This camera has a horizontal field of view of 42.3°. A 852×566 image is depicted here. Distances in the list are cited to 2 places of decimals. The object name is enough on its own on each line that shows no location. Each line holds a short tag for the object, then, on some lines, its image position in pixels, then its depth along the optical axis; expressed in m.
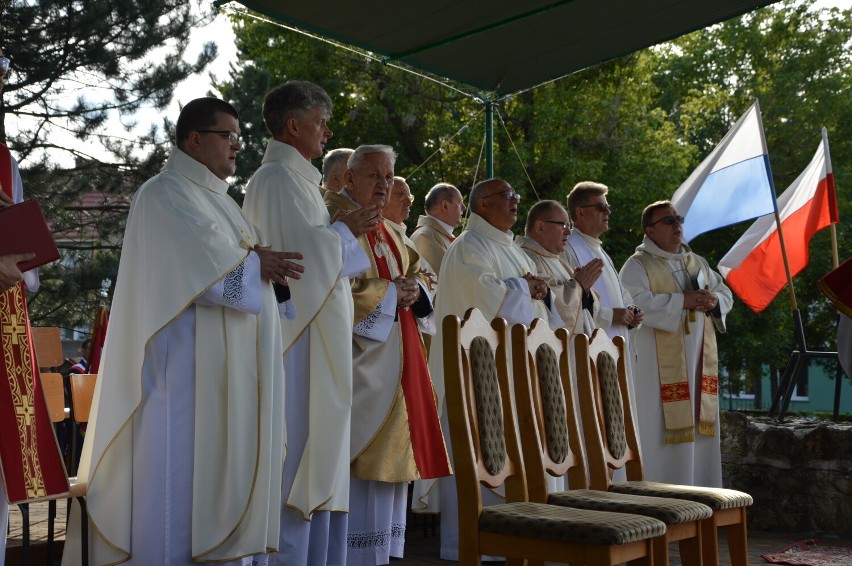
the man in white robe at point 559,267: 6.45
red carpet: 6.03
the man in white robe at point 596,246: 7.02
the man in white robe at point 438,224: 7.15
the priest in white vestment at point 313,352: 4.48
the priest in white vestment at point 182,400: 3.77
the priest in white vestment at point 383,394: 5.02
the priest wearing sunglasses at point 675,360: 7.21
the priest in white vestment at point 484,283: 5.98
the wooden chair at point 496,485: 3.53
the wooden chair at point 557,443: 3.99
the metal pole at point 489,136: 7.65
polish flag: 8.44
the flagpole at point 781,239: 8.05
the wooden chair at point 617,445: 4.33
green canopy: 6.20
